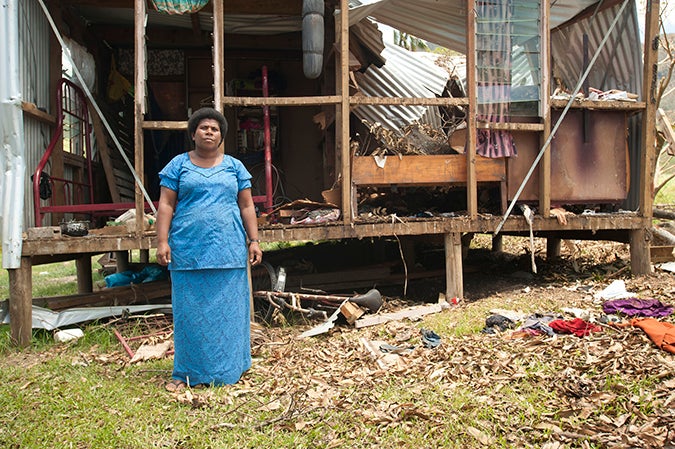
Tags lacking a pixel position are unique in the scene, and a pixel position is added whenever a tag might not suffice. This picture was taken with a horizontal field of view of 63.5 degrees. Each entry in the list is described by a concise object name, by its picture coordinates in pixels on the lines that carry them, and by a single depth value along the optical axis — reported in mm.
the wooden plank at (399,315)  5809
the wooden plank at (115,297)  6403
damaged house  5715
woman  3947
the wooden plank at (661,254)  7410
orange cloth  4320
